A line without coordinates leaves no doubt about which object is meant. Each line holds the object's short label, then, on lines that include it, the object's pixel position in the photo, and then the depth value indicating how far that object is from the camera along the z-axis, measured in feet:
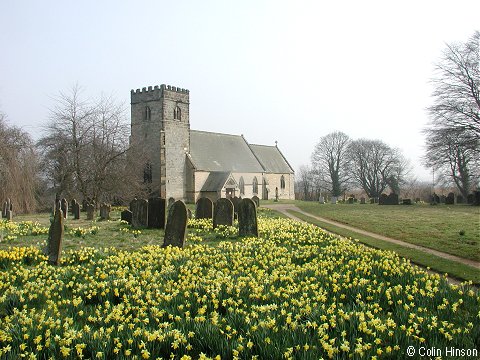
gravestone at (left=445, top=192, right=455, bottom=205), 131.14
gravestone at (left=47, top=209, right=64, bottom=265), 29.60
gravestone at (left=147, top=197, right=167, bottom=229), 52.37
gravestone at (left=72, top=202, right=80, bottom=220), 69.59
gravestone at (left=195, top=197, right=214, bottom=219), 61.63
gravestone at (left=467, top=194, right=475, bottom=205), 121.29
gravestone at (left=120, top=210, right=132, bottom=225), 59.14
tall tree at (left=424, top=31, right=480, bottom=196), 112.78
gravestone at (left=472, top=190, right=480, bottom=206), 116.25
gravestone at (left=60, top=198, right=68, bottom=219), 72.29
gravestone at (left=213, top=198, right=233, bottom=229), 50.93
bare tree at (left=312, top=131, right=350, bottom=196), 231.50
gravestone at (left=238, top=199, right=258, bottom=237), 42.86
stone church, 153.69
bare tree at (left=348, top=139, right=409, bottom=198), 219.61
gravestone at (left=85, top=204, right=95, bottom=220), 67.97
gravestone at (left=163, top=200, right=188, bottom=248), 35.55
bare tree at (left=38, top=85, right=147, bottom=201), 107.55
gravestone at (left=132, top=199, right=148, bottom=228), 54.19
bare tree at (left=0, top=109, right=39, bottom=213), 79.87
